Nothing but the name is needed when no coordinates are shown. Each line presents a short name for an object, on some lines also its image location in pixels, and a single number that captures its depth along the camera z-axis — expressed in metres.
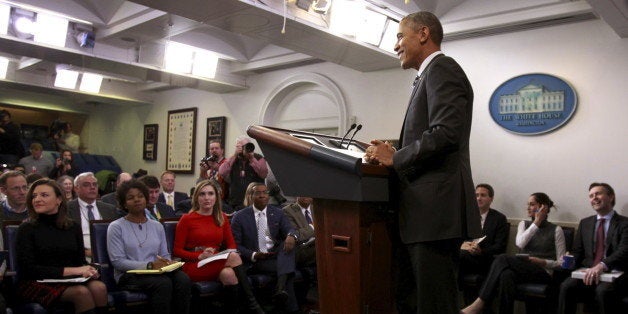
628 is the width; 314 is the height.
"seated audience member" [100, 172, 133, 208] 4.76
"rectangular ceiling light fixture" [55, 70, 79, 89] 8.24
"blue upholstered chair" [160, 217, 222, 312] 3.66
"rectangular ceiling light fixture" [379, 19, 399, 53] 5.30
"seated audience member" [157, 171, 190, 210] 5.80
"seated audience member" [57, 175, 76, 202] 5.02
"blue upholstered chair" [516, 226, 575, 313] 4.09
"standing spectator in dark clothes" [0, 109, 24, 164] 7.22
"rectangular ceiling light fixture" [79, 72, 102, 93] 8.51
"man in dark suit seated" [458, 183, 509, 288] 4.54
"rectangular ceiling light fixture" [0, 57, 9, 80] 8.15
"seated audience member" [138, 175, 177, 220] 4.75
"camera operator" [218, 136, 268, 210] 5.65
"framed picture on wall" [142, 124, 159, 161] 9.45
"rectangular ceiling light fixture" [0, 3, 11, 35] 5.37
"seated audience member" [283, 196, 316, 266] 4.57
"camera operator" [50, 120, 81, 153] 9.25
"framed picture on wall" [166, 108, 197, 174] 8.63
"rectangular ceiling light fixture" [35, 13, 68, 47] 5.66
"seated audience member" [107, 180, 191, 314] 3.35
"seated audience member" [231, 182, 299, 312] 4.21
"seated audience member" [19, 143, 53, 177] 7.12
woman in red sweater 3.77
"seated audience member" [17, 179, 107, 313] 2.93
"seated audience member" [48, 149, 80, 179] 6.83
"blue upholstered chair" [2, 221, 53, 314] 2.83
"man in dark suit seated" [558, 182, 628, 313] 3.84
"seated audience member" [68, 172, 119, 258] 4.03
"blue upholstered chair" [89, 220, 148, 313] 3.27
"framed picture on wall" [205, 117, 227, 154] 8.13
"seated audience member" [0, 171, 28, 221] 3.89
